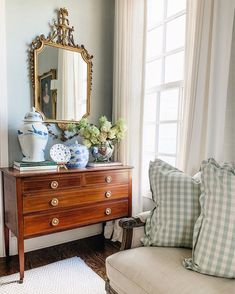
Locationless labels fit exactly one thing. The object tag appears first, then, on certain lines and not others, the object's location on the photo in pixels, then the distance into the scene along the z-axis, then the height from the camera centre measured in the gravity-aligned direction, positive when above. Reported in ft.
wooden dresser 5.66 -2.06
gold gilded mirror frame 7.01 +2.42
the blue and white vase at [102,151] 7.32 -0.87
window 6.91 +1.38
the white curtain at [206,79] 5.12 +1.10
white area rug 5.52 -3.98
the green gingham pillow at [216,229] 3.35 -1.53
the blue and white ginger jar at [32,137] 6.31 -0.41
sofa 3.21 -2.22
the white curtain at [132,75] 7.52 +1.61
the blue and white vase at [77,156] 6.77 -0.96
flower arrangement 7.05 -0.24
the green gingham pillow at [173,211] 4.14 -1.53
